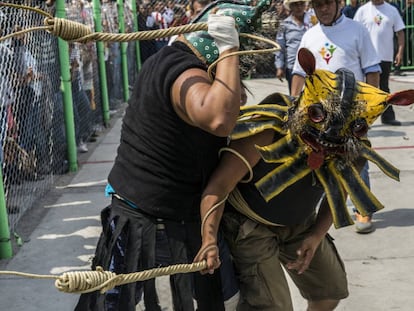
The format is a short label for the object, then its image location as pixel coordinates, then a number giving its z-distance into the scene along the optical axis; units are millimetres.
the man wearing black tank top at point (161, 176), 2342
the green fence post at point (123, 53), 11367
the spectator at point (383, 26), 8570
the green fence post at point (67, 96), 6865
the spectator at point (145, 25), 14086
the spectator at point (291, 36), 7625
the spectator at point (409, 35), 14422
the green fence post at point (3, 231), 4695
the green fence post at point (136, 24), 13570
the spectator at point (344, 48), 5059
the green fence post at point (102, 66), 9109
